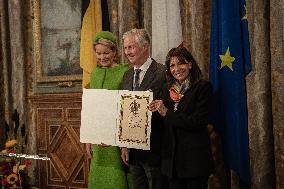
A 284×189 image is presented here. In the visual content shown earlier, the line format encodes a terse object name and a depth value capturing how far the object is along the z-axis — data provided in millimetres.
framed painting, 4832
